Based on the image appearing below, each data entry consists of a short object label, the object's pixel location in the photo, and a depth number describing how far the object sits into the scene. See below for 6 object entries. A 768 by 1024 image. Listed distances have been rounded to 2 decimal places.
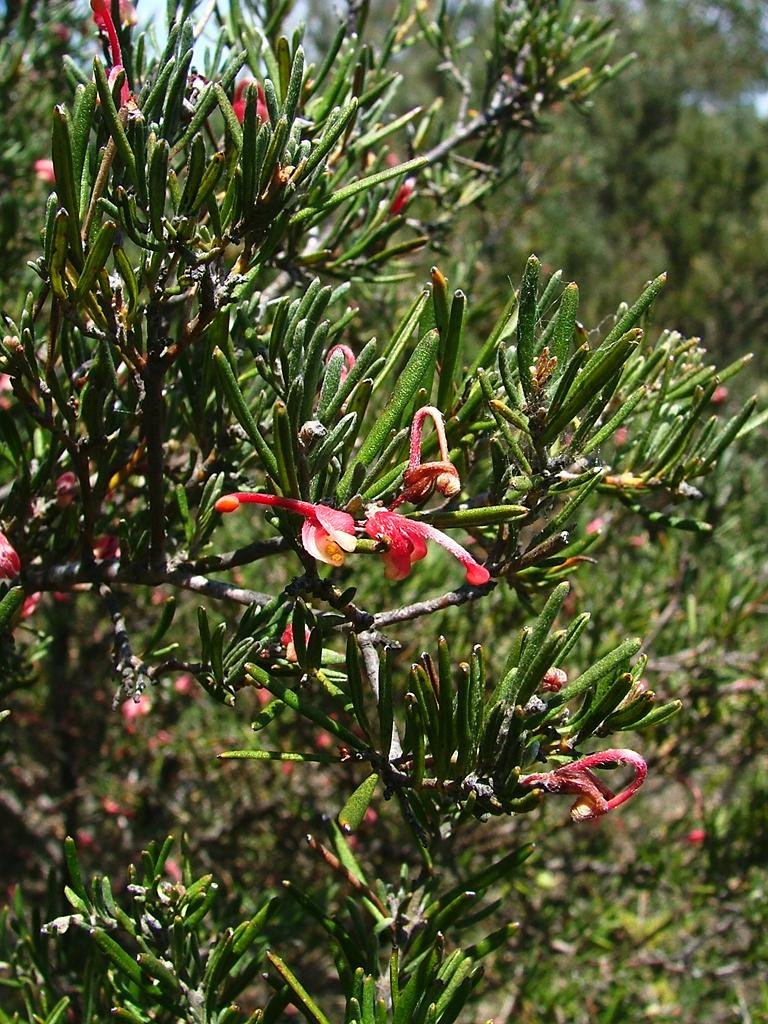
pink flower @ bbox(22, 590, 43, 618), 0.31
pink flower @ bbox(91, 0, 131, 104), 0.26
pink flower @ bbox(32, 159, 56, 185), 0.42
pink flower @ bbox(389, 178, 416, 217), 0.34
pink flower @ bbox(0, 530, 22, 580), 0.26
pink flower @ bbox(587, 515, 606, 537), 0.53
